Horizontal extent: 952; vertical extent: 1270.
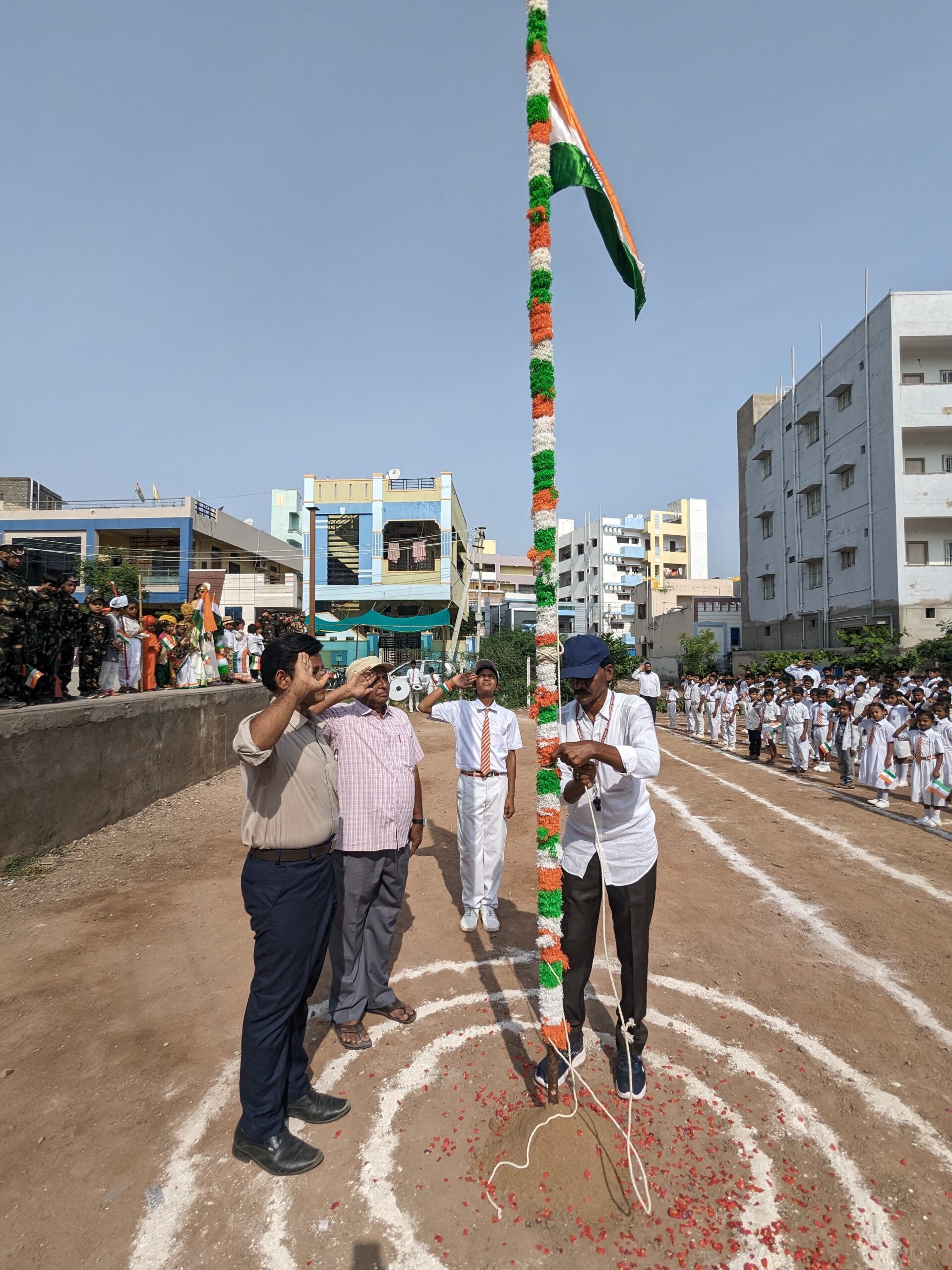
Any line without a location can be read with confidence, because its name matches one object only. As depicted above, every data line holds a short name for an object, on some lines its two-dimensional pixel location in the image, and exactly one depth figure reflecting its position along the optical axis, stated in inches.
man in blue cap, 121.0
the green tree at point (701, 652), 1493.6
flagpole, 115.6
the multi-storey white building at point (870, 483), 1056.2
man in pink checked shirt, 145.1
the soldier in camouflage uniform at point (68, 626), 368.5
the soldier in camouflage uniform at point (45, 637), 331.6
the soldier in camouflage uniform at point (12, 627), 290.4
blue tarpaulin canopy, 1077.8
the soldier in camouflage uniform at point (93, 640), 397.4
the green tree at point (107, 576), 1217.4
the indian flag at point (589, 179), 132.0
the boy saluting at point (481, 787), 206.5
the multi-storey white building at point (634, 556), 2383.1
